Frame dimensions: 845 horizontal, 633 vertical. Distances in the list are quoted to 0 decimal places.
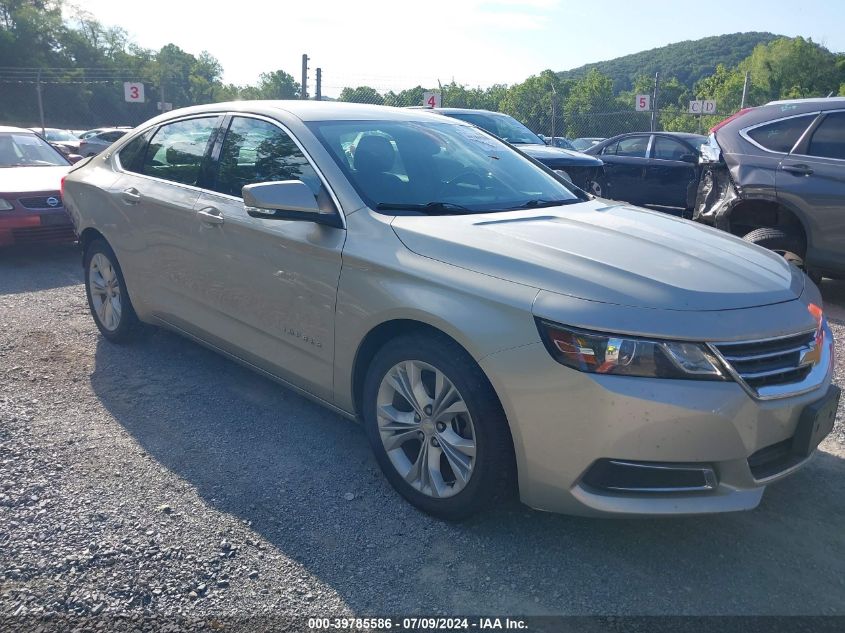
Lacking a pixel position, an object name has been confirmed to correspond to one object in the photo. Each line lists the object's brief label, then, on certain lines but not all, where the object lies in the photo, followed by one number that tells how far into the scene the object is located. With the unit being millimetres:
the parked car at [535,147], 9398
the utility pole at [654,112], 16669
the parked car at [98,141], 21230
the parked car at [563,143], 25738
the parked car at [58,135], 27627
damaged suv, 6102
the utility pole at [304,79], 13078
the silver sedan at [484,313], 2420
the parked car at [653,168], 11641
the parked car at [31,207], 7496
